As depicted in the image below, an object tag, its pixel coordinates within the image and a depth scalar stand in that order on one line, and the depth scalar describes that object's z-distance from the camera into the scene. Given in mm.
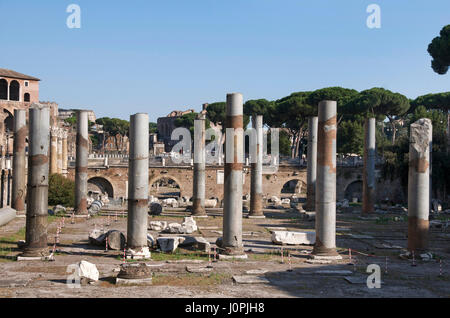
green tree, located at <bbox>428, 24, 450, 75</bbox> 35875
